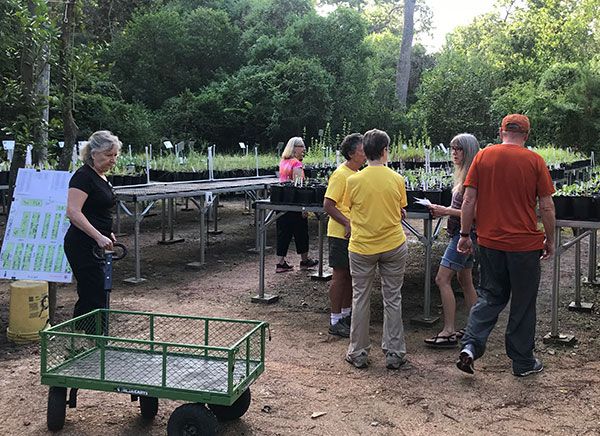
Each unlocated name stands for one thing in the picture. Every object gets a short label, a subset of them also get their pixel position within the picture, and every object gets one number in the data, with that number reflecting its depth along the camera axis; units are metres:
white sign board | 5.06
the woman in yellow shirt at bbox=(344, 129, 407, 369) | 4.34
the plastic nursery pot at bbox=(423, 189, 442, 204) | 5.84
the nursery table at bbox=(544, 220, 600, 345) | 4.81
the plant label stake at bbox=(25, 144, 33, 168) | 5.86
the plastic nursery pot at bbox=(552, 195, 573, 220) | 5.01
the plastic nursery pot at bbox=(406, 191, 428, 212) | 5.47
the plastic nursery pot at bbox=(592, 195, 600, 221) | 4.83
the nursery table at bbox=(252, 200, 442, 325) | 5.34
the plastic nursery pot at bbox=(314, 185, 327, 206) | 6.02
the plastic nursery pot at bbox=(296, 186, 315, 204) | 6.04
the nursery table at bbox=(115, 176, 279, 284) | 7.21
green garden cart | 3.12
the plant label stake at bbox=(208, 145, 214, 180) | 10.22
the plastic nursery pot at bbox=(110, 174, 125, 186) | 9.53
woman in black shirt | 3.97
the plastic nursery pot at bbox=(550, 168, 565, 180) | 9.66
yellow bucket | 4.90
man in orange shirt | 4.13
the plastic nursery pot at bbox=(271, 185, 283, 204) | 6.14
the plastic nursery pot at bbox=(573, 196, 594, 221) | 4.86
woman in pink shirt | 7.59
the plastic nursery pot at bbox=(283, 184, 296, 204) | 6.09
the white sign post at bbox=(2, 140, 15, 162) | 5.37
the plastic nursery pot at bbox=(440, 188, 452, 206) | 5.93
